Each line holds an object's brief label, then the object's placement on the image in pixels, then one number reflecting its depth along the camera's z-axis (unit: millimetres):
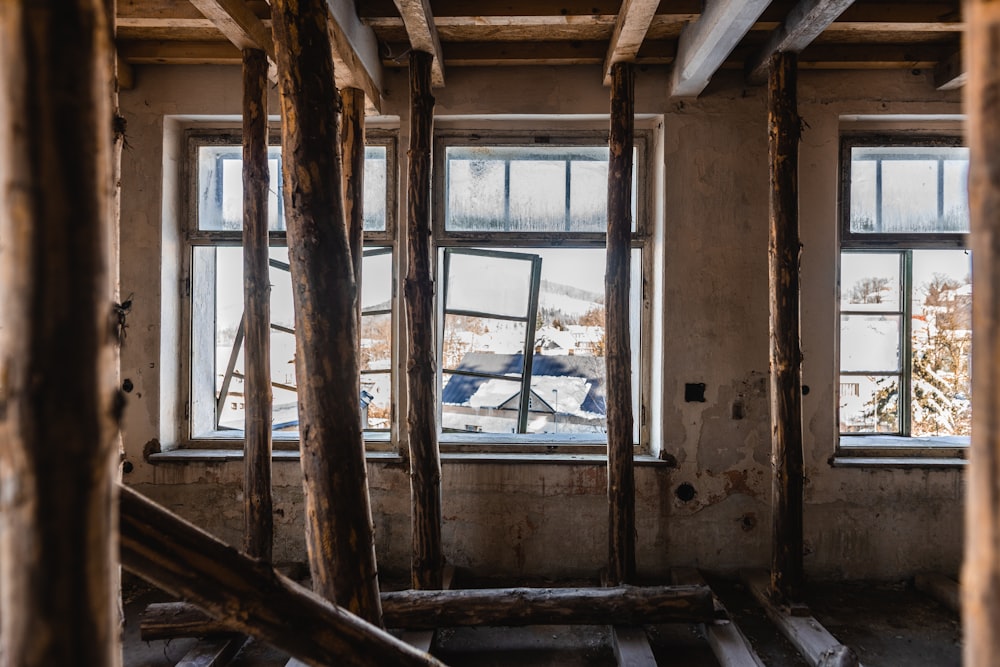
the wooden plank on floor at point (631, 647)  2467
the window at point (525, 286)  3619
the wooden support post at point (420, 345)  2980
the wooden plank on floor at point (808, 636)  2293
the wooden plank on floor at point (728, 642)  2439
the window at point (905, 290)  3586
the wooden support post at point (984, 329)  619
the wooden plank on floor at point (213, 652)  2496
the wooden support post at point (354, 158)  3049
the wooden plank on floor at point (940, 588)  3079
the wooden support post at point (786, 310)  2918
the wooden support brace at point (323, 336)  1538
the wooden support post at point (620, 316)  3051
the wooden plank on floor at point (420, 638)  2578
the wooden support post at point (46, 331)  646
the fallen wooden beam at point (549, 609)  2705
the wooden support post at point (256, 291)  2852
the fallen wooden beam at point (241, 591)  963
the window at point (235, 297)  3635
